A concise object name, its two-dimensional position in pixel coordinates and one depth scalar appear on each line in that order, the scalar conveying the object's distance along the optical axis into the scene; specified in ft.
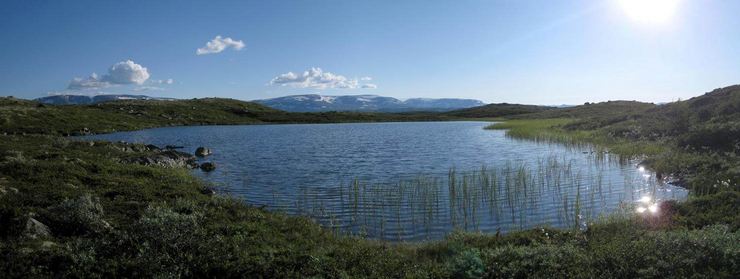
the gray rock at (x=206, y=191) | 82.48
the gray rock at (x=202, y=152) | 175.36
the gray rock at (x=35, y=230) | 47.21
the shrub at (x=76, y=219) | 50.78
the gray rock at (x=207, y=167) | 135.31
